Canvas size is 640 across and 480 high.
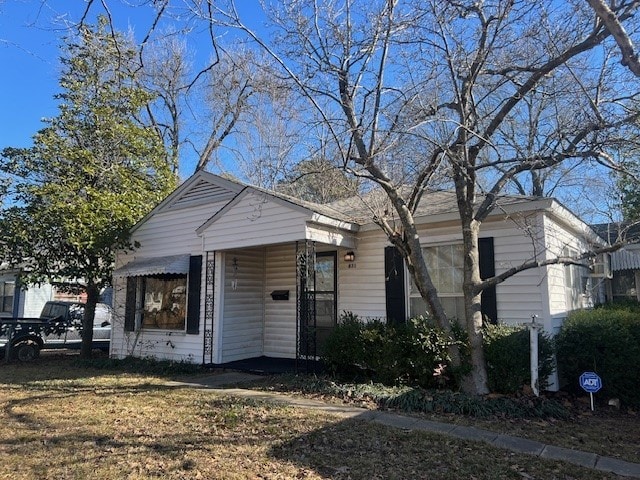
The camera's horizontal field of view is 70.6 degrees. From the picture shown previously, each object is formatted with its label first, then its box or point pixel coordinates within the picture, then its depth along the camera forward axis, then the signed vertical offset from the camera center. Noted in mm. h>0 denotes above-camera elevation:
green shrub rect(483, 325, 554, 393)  6477 -926
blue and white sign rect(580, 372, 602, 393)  6160 -1194
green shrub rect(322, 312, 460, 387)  6988 -919
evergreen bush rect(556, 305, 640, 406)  6516 -859
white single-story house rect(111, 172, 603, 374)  7691 +523
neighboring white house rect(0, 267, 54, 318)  18750 -52
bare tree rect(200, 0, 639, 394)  6344 +2936
